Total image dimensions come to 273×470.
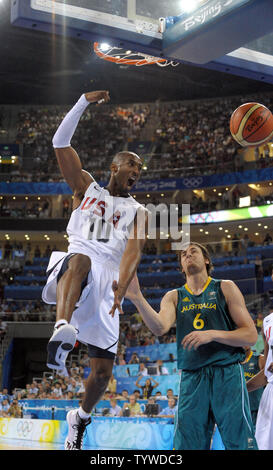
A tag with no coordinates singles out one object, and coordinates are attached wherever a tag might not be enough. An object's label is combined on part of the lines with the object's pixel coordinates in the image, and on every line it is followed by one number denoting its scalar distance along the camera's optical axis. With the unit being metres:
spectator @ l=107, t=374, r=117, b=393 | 14.11
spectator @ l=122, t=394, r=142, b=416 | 11.00
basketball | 6.04
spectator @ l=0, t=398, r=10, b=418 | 13.57
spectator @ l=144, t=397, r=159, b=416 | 10.70
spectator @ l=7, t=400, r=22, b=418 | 13.28
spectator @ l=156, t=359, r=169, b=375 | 14.00
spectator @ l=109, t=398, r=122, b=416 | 11.44
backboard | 4.82
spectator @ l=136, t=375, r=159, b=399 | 12.78
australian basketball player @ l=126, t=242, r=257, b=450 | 3.81
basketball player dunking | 4.07
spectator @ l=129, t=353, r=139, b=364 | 15.81
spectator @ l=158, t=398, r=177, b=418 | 10.51
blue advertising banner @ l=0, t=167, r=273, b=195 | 23.94
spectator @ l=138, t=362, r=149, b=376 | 14.25
